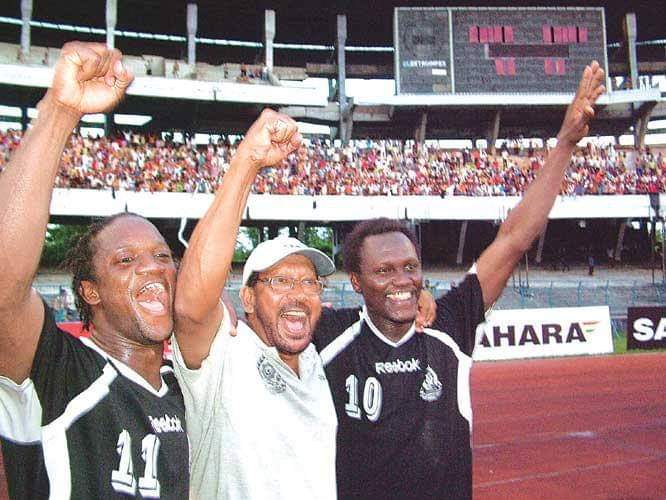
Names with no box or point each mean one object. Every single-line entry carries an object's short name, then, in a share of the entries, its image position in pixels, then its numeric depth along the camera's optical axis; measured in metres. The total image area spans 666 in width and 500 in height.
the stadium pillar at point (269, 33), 31.19
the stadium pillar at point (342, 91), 31.77
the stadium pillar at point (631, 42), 33.94
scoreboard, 30.39
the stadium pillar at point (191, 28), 30.02
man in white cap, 2.21
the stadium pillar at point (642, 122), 33.05
